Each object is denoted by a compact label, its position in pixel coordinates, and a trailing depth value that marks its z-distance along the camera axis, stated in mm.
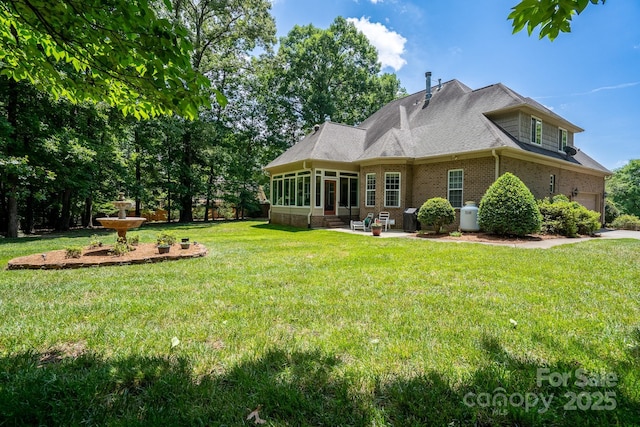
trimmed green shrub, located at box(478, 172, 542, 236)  10484
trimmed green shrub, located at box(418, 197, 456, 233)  11992
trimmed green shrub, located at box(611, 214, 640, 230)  17016
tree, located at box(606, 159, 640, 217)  31258
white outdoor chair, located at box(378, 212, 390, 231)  14641
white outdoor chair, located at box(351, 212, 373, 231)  14285
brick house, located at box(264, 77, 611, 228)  13422
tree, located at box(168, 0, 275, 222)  23297
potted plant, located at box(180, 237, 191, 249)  8433
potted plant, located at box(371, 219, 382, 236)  12531
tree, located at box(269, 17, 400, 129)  29250
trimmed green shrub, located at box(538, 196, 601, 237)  11609
